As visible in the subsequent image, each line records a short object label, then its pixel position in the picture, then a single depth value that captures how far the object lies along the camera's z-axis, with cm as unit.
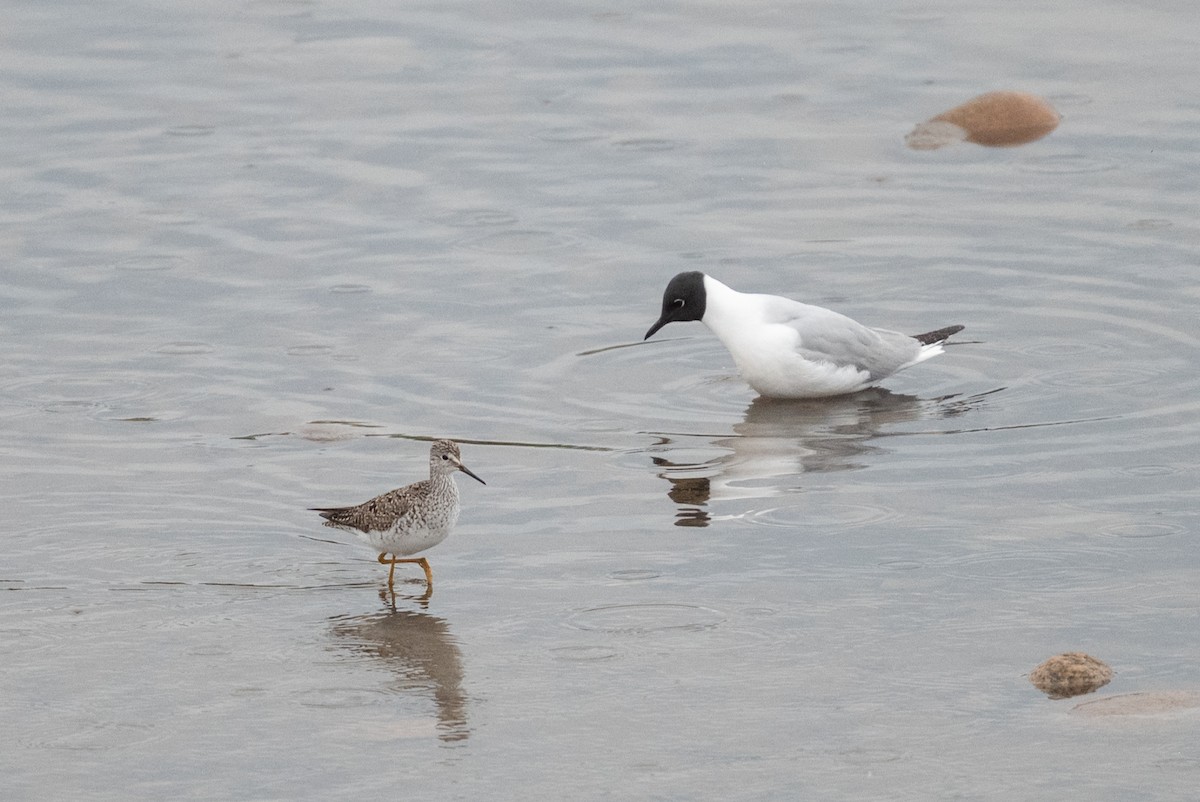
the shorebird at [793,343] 2223
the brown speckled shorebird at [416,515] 1540
